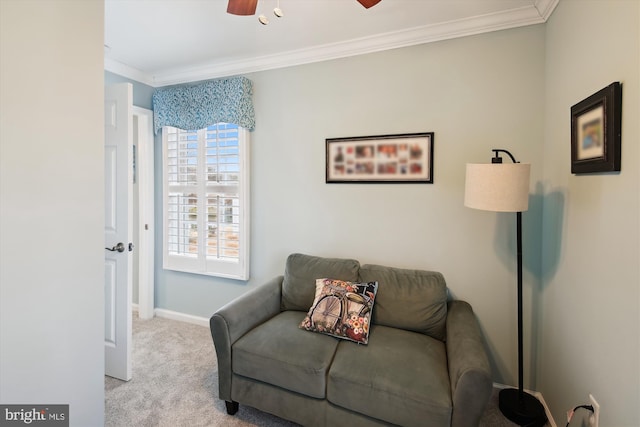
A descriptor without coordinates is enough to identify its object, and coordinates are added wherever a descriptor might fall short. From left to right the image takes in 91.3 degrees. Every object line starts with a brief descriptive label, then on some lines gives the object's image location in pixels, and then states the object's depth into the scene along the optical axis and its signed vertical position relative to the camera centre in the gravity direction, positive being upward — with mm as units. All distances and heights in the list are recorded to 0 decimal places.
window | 2986 +91
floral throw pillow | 1976 -666
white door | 2268 -127
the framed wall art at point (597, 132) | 1265 +351
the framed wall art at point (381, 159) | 2373 +404
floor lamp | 1707 +66
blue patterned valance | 2855 +1011
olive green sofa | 1509 -835
